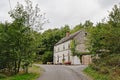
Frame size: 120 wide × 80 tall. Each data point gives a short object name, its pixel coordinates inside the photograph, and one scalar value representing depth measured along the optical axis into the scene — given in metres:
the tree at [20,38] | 11.24
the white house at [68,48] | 23.28
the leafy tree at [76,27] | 36.35
